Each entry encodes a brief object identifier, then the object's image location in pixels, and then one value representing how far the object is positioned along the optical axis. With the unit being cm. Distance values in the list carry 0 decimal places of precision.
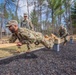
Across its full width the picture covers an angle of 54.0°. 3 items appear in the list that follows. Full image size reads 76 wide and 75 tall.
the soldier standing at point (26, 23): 330
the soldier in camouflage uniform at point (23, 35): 201
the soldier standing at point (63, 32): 464
